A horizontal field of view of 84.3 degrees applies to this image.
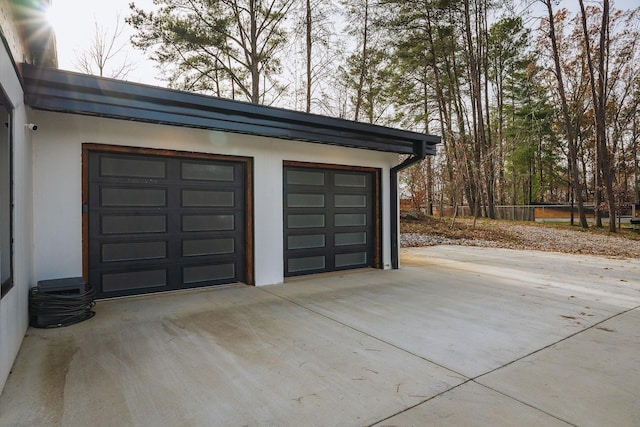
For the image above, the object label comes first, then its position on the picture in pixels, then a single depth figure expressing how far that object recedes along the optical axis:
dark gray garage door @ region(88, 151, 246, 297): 4.12
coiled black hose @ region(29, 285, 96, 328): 3.20
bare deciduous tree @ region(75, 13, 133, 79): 10.21
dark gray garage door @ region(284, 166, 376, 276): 5.55
